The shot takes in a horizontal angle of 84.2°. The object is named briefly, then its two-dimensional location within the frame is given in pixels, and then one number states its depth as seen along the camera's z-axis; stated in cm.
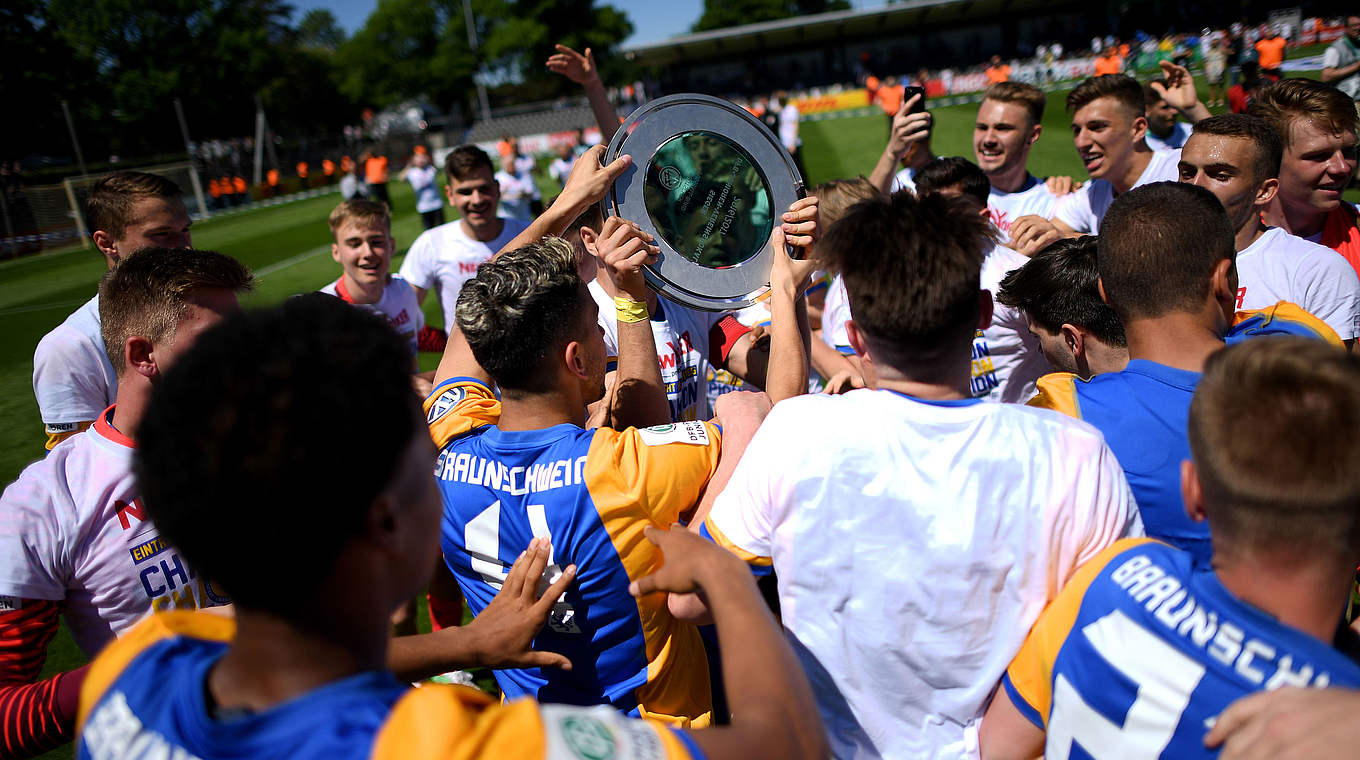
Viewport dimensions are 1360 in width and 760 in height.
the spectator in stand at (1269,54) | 1950
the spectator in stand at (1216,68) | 2310
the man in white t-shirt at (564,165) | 1936
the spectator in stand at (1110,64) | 2931
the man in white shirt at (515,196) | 1519
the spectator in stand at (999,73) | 3441
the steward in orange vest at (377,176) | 2244
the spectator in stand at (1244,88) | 1306
